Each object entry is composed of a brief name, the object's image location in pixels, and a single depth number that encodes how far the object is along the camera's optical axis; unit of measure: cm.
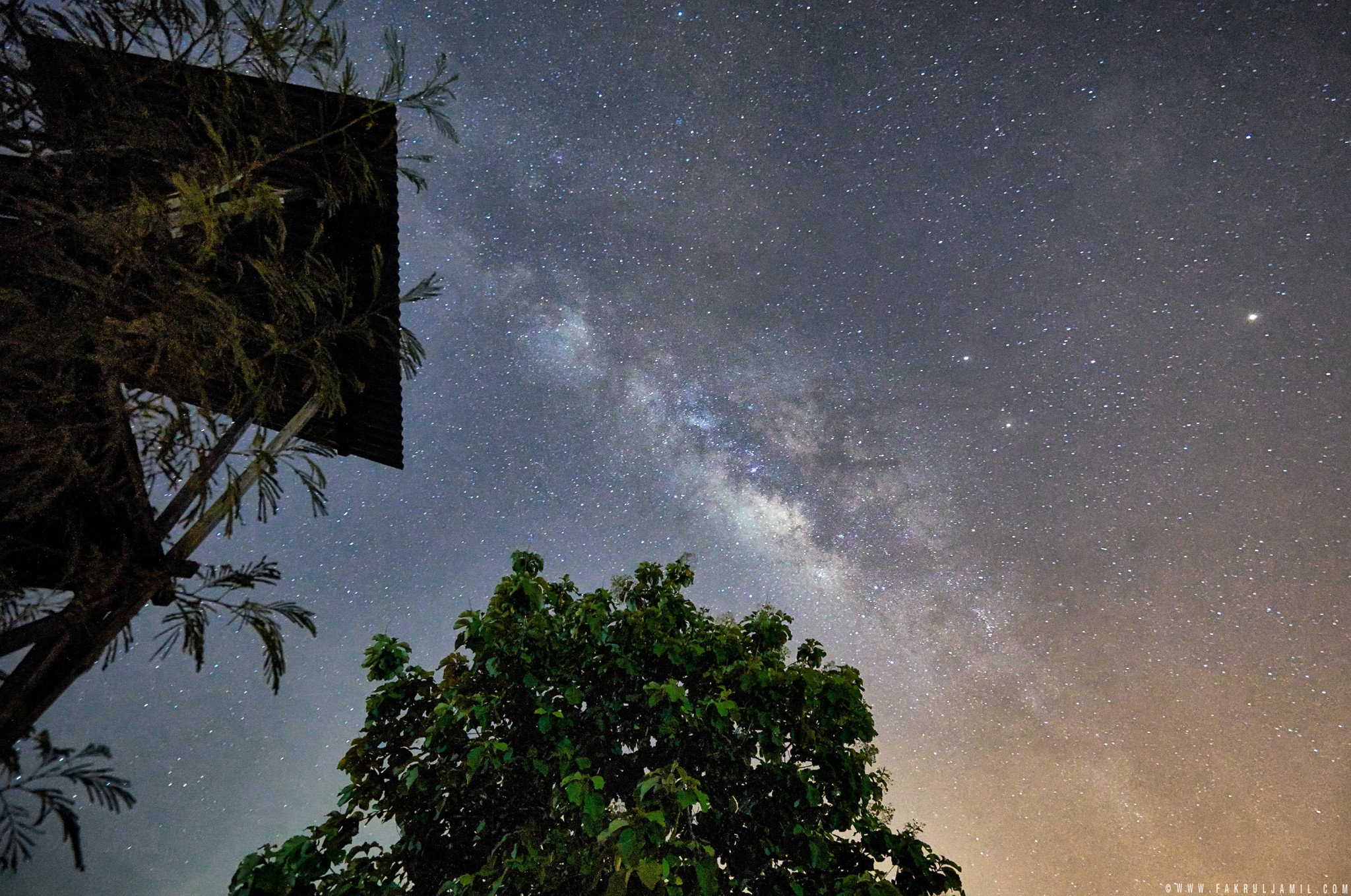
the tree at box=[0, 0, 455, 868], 267
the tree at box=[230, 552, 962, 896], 500
